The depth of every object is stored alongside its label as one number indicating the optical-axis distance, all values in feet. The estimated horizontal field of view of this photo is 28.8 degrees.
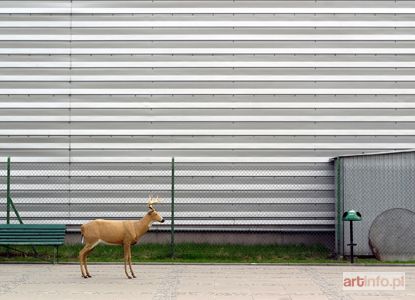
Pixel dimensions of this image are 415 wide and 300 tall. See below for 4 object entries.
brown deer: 45.34
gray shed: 55.31
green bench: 52.70
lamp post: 52.70
